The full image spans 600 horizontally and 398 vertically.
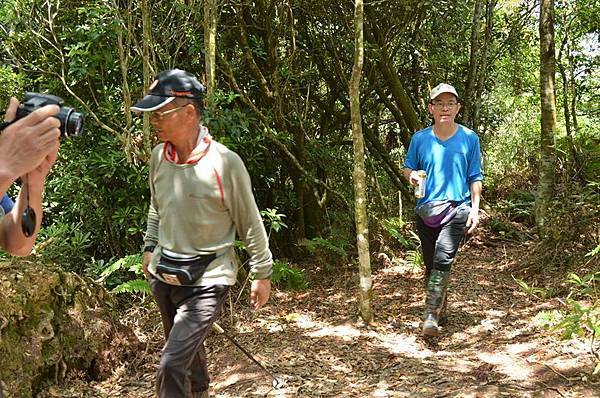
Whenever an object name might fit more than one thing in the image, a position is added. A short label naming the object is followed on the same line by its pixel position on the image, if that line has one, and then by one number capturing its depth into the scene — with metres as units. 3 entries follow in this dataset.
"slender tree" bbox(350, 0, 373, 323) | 5.44
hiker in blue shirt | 5.00
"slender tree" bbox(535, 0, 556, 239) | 7.33
